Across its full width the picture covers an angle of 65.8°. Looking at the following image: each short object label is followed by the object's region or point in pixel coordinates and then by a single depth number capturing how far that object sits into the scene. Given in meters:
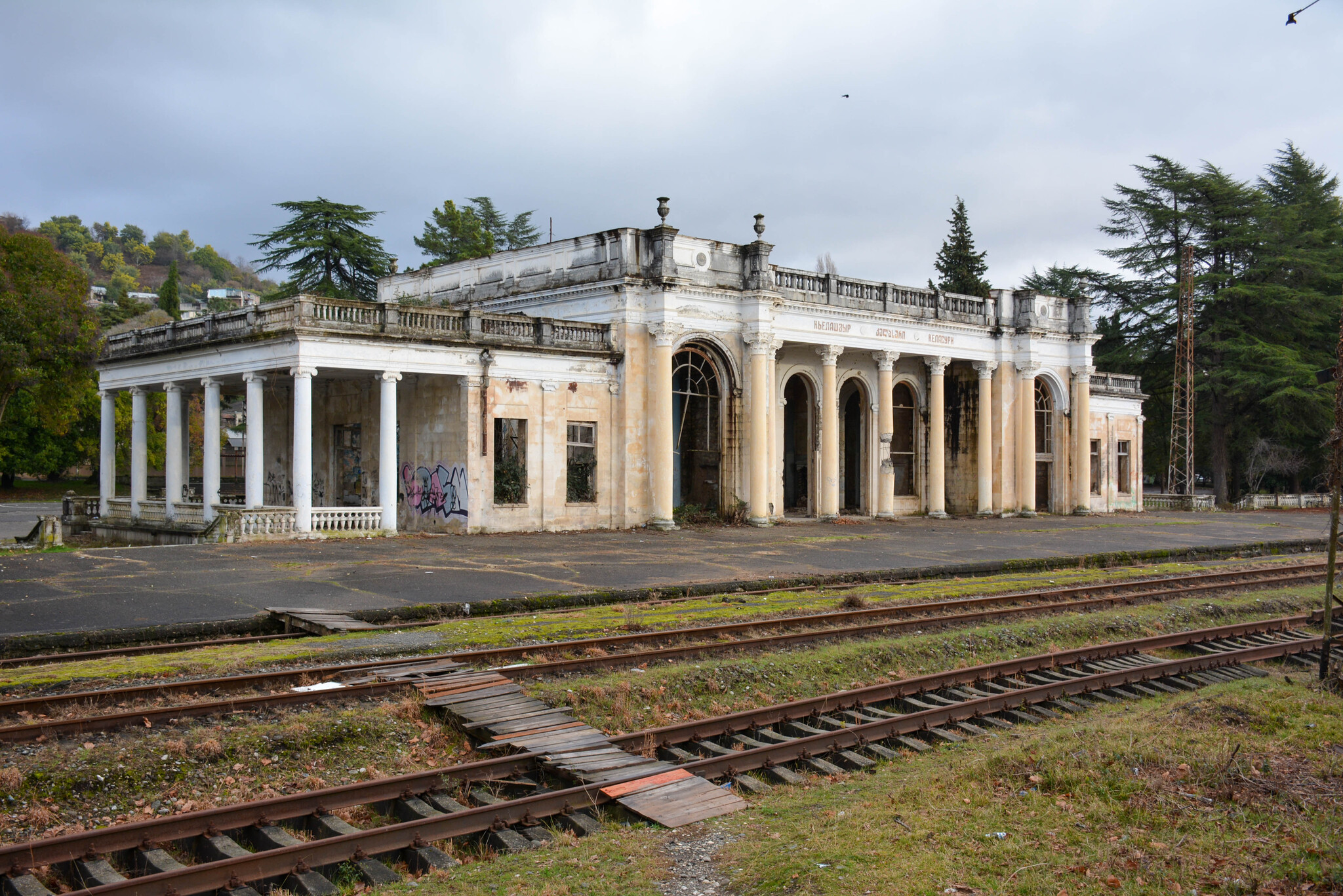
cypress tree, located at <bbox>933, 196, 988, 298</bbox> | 60.28
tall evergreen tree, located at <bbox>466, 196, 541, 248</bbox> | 70.69
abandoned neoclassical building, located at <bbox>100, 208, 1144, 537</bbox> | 26.61
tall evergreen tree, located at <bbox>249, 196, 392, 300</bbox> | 52.97
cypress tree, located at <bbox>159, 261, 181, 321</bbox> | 67.75
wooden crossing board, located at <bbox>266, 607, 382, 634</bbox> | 12.80
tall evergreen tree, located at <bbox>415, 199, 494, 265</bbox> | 62.56
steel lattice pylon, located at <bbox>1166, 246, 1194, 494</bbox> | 47.59
